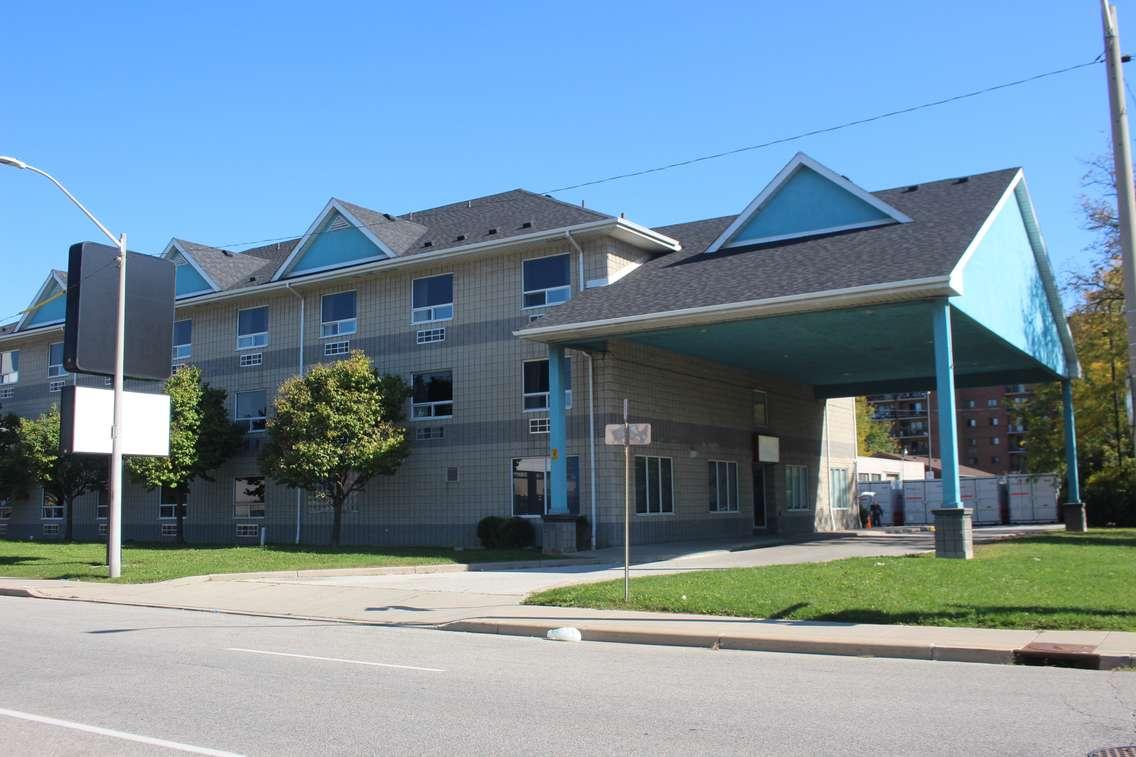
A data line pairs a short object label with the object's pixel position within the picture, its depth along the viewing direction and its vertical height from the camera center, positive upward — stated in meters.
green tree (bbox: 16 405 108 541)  35.69 +0.92
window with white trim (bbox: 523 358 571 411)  27.70 +2.68
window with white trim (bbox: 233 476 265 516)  33.66 -0.41
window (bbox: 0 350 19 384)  43.22 +5.27
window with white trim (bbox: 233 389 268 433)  33.88 +2.56
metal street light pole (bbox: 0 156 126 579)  20.92 +1.13
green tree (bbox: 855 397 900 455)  78.00 +3.84
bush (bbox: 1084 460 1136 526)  37.56 -0.83
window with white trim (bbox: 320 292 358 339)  32.00 +5.43
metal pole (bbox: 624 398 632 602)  14.53 -1.24
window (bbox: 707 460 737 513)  31.09 -0.21
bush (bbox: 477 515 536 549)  26.83 -1.37
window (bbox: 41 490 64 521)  40.12 -0.83
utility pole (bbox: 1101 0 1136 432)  11.11 +3.56
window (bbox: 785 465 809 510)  36.34 -0.35
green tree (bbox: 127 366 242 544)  30.98 +1.51
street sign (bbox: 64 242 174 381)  22.34 +4.02
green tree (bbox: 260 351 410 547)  27.77 +1.52
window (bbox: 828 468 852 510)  40.75 -0.51
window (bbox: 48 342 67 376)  41.28 +5.29
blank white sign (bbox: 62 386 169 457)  21.52 +1.44
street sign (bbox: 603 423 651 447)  14.41 +0.67
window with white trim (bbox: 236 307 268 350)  34.19 +5.40
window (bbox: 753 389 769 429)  34.28 +2.38
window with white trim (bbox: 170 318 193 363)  36.25 +5.27
